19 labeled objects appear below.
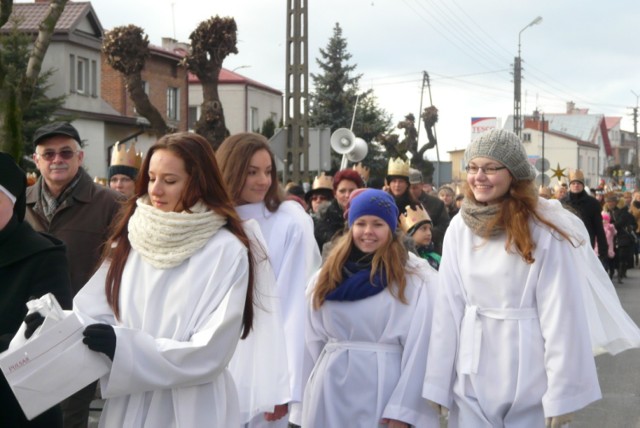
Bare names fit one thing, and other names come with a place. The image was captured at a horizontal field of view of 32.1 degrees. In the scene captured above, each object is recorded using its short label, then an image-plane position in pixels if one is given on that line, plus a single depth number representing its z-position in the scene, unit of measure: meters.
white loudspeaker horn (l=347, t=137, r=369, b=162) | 21.05
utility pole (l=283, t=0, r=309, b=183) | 19.97
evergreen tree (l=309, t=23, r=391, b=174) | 54.59
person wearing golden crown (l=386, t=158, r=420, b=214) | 11.51
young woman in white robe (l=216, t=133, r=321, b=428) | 5.68
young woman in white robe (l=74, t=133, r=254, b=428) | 3.95
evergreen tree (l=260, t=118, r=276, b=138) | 54.59
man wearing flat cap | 6.51
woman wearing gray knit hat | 4.96
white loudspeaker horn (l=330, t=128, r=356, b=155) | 20.78
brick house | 44.25
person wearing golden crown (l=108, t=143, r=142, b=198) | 9.89
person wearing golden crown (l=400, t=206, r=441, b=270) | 8.28
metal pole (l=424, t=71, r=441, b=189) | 60.89
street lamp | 45.67
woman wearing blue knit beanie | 5.55
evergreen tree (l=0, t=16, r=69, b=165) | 33.19
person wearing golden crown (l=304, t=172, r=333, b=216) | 12.12
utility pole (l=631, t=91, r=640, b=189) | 97.06
